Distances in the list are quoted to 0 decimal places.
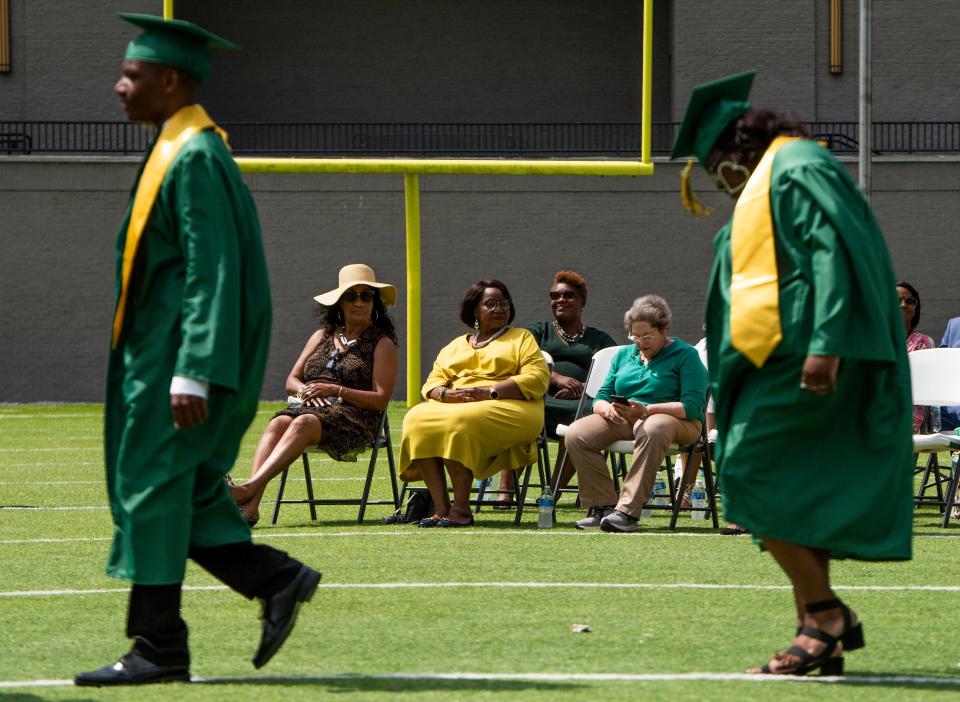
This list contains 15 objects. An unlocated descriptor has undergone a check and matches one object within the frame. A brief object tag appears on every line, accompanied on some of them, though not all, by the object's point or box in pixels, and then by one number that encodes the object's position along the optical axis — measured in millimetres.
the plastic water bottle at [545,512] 18781
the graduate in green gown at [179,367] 9305
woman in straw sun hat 18859
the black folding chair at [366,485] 19531
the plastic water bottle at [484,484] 20923
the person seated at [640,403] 18844
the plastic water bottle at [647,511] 21078
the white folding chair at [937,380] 19203
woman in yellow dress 19016
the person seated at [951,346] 21500
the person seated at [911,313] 22234
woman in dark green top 21812
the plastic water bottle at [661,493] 21906
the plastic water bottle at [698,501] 20484
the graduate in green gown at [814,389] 9359
